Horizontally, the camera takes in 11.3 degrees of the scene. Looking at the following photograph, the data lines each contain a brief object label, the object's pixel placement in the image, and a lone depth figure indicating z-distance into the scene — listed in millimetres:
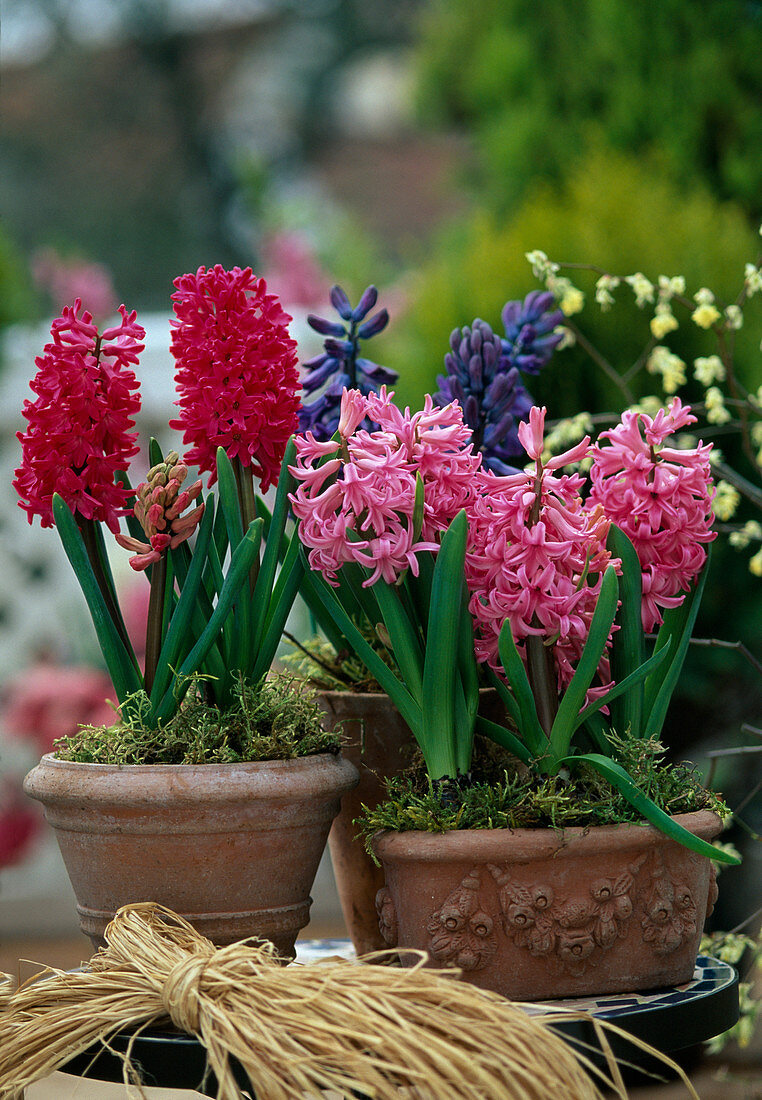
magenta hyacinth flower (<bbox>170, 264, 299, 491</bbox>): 2549
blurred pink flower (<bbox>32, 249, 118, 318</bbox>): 5562
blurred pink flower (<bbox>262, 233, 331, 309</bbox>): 5863
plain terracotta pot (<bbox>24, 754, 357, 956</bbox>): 2501
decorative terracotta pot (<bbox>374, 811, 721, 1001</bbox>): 2479
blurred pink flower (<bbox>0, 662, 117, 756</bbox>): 4518
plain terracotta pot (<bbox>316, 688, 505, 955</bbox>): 2656
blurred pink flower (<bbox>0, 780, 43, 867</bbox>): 5364
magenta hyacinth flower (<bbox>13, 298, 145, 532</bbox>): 2532
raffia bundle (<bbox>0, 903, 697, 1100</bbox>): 2353
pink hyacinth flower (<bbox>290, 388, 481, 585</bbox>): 2478
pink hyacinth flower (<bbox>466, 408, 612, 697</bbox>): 2495
